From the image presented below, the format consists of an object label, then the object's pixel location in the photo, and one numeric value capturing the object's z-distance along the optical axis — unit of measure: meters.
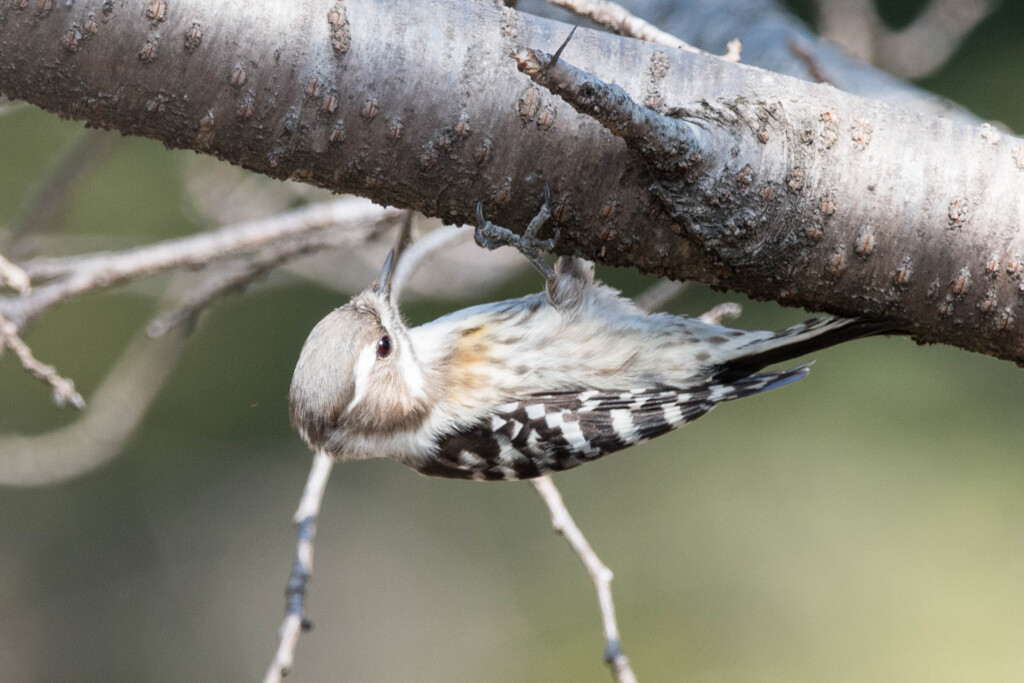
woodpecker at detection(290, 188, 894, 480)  4.64
